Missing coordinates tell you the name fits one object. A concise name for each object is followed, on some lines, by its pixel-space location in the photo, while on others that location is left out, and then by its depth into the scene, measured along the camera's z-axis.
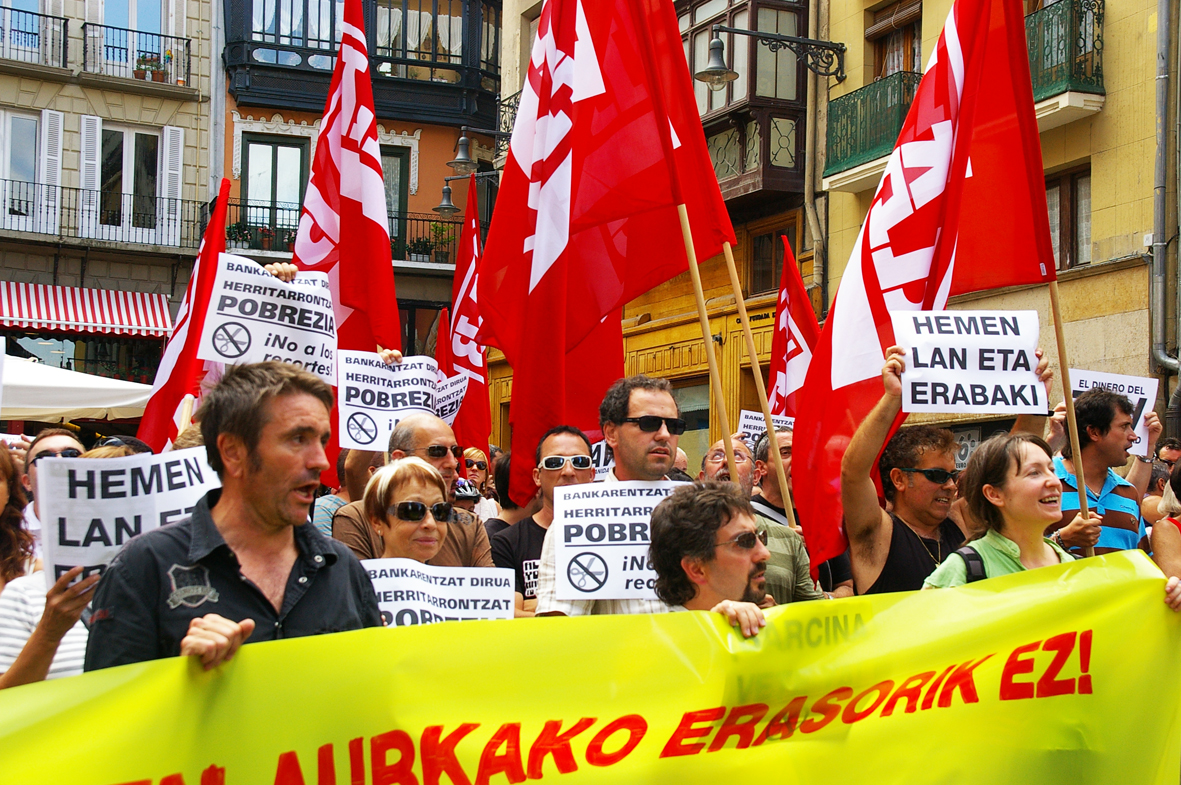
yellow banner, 2.95
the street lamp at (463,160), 22.11
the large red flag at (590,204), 5.64
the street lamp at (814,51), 19.52
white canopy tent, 11.96
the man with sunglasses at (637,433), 4.77
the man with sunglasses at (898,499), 4.78
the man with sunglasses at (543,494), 5.70
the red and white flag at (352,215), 7.50
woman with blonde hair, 4.55
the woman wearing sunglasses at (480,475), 8.70
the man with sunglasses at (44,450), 5.56
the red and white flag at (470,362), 10.42
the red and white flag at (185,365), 7.43
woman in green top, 4.42
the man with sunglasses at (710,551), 3.87
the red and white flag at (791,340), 10.39
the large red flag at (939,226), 5.44
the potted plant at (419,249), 32.03
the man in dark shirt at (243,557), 2.93
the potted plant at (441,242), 32.25
